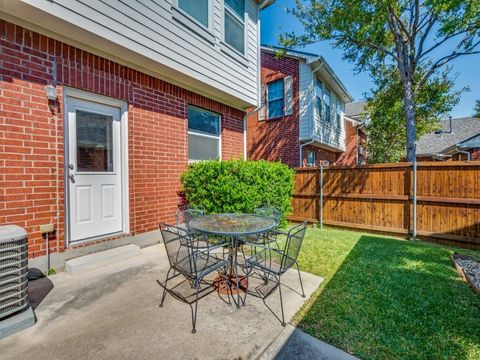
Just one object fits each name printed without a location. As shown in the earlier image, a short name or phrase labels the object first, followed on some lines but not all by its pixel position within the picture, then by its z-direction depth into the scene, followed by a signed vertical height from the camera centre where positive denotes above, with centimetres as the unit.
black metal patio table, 275 -61
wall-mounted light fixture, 344 +118
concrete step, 356 -127
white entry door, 386 +13
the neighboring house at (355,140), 1609 +245
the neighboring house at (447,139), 1873 +308
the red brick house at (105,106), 324 +119
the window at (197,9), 489 +343
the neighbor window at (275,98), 1118 +355
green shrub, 496 -19
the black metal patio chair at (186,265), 254 -98
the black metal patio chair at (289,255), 266 -91
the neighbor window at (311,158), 1164 +88
